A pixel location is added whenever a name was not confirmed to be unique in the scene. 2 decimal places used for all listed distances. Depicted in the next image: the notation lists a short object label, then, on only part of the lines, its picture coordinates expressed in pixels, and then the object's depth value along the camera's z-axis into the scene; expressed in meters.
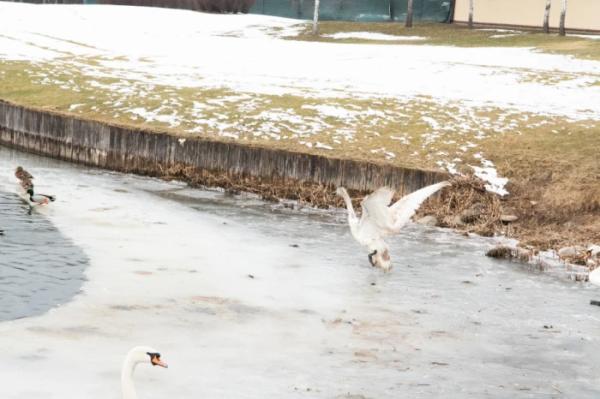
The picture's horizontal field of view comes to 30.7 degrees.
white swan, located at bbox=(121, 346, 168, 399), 9.91
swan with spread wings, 17.77
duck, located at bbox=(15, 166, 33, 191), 22.31
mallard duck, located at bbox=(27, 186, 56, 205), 21.91
